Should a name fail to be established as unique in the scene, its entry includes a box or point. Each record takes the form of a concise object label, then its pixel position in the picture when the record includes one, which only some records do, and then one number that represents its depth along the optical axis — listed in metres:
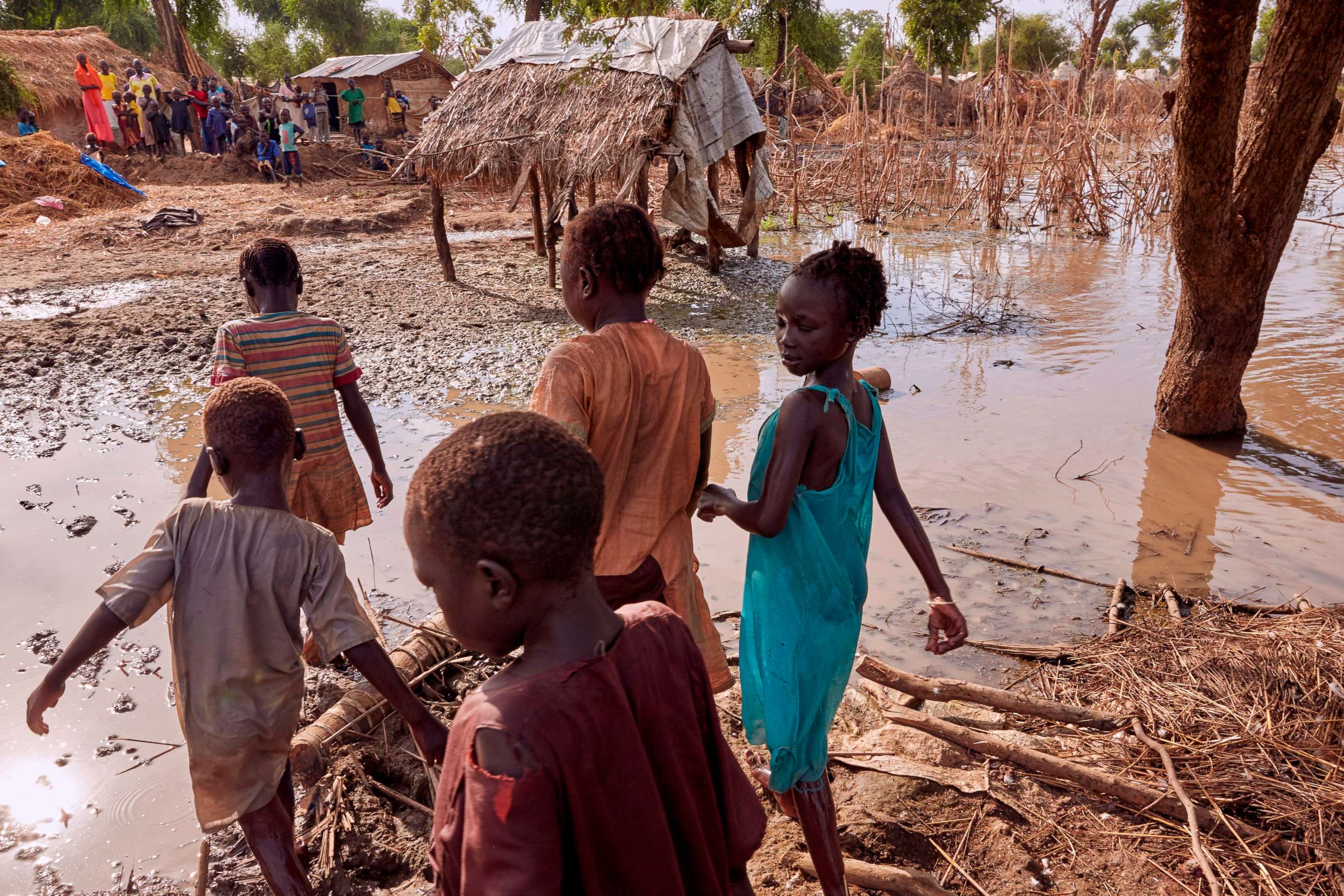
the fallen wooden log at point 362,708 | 2.71
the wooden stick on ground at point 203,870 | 2.19
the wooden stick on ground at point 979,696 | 2.78
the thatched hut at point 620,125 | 9.09
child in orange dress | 1.99
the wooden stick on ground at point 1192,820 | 2.11
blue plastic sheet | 15.74
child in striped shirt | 2.80
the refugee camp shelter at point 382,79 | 24.30
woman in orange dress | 18.19
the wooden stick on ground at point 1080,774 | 2.35
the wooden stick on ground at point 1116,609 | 3.66
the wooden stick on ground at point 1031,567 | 4.24
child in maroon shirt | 0.97
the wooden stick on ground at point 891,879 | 2.17
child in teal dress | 1.91
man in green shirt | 21.08
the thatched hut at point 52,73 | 20.11
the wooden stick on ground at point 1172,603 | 3.71
